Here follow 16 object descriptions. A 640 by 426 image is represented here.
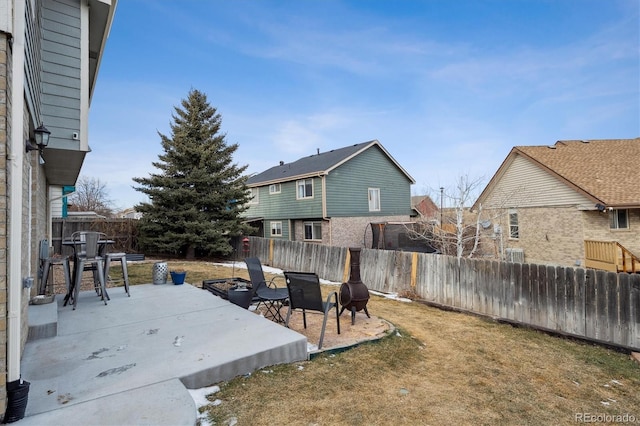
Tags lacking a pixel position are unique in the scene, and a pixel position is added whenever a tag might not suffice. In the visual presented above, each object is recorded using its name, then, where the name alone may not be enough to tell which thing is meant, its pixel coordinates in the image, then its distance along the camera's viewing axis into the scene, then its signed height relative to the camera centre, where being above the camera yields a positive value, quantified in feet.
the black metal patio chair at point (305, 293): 14.99 -3.33
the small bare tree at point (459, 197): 35.70 +2.64
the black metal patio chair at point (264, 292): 17.34 -3.86
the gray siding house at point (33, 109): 7.47 +4.47
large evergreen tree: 50.96 +5.52
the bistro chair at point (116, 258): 18.57 -2.02
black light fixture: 13.23 +3.72
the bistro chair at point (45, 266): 17.21 -2.15
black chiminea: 17.78 -3.89
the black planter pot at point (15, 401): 7.43 -3.98
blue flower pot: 23.75 -3.81
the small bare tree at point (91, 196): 115.65 +11.02
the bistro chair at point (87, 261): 16.81 -1.78
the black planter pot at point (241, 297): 18.11 -4.09
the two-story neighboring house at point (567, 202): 42.73 +2.16
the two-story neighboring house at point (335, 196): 60.44 +5.07
